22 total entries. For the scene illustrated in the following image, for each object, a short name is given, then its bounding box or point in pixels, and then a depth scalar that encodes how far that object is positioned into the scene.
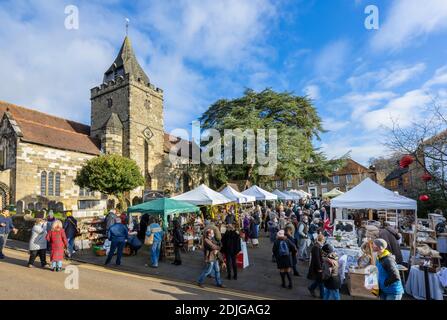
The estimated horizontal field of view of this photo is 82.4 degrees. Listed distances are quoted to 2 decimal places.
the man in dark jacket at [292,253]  7.87
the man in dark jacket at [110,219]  10.80
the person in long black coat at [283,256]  6.80
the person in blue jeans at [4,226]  8.54
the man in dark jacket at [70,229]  9.16
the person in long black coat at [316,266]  6.02
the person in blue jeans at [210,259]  6.85
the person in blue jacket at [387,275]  4.29
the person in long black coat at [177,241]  8.92
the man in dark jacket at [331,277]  5.02
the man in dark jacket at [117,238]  8.59
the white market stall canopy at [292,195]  21.21
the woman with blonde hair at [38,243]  7.60
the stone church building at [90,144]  21.17
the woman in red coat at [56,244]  7.32
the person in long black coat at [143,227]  12.65
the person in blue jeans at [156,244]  8.69
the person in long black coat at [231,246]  7.62
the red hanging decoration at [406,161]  9.19
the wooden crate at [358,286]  6.29
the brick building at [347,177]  47.53
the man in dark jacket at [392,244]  7.18
